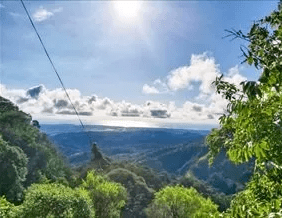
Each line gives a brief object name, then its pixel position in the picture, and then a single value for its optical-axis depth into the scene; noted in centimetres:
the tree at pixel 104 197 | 3164
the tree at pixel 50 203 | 1833
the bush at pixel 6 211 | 1301
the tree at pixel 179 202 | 2683
